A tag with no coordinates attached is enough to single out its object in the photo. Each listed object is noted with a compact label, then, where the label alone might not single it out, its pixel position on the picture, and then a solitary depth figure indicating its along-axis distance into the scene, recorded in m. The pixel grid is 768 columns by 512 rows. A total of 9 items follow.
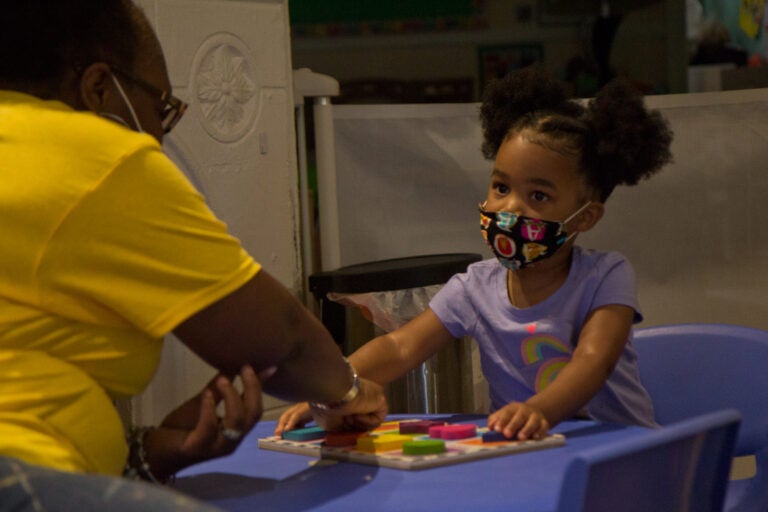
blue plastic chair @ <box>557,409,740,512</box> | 1.18
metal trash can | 2.59
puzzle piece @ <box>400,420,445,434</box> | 1.63
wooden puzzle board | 1.50
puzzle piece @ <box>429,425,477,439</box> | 1.59
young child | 1.84
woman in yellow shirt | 1.25
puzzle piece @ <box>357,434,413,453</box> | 1.55
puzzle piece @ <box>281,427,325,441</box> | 1.65
